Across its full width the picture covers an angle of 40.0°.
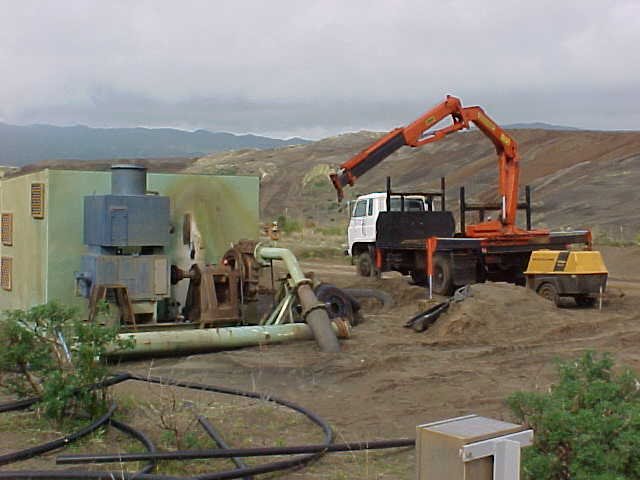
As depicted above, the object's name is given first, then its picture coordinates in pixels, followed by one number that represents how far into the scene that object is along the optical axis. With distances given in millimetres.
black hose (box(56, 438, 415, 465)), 5691
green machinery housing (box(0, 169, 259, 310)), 12297
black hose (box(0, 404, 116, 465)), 5918
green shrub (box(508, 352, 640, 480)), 4617
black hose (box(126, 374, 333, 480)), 5469
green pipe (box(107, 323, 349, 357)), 10367
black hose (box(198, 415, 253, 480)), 5839
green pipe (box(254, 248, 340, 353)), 10945
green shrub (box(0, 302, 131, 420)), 6738
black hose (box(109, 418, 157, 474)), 5670
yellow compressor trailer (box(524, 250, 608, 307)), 14914
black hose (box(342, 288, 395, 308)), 16156
